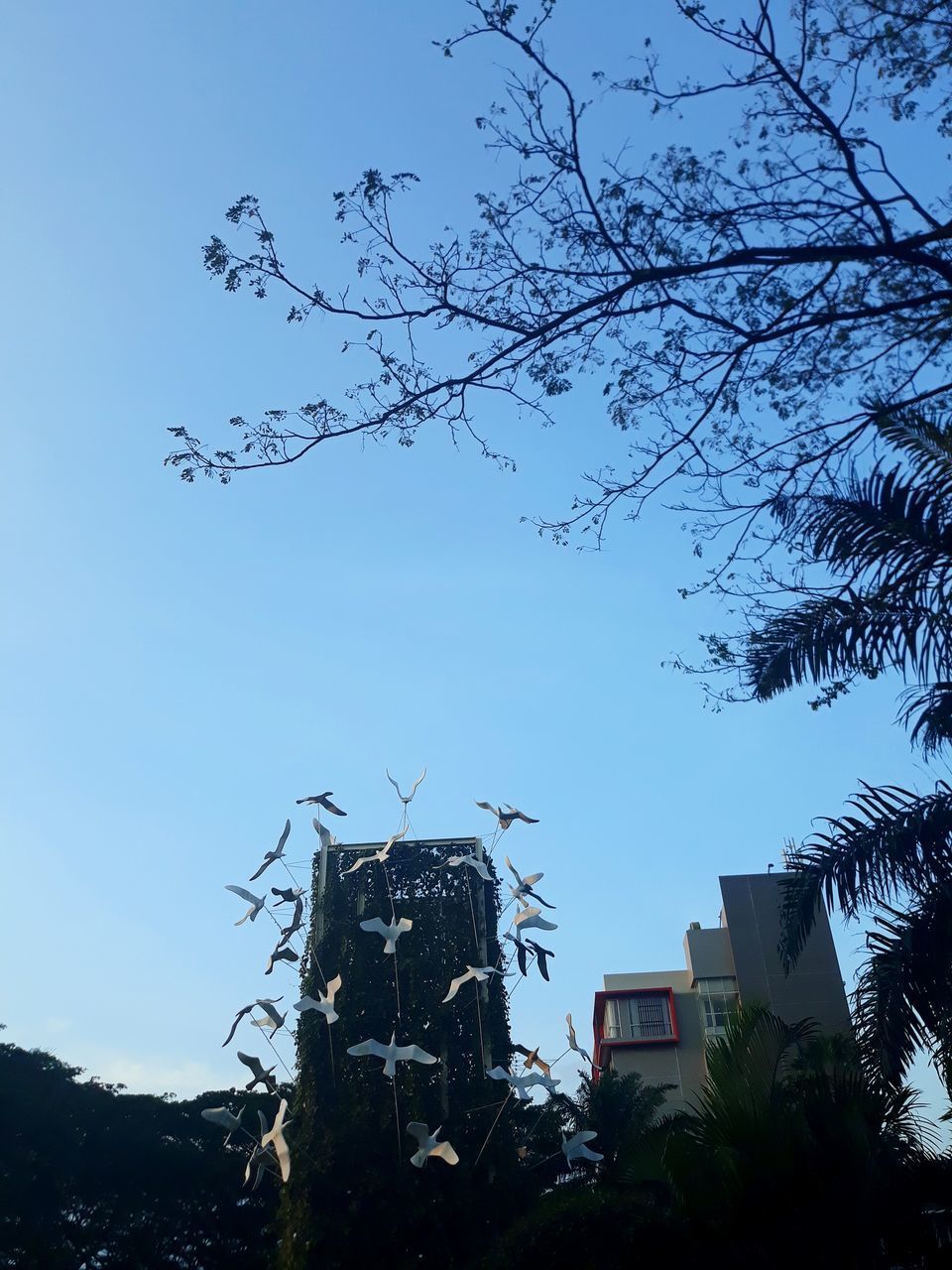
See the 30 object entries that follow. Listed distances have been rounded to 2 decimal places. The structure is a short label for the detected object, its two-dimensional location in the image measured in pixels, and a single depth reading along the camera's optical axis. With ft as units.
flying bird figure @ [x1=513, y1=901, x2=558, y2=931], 49.01
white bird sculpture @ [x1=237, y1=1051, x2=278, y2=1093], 45.44
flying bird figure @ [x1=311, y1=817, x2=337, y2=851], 54.19
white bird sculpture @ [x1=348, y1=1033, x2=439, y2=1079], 42.14
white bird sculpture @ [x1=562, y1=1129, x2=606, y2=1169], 46.19
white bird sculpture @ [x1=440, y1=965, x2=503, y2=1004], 45.98
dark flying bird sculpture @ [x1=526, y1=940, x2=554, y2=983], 49.60
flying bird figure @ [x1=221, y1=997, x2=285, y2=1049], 47.14
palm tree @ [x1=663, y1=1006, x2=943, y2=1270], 32.12
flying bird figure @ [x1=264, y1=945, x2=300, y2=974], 50.49
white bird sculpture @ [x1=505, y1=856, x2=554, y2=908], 50.12
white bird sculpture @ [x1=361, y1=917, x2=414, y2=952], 46.34
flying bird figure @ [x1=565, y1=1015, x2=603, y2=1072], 48.73
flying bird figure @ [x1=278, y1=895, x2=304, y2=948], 51.34
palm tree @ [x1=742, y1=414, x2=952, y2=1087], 26.99
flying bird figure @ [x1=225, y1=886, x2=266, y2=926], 50.93
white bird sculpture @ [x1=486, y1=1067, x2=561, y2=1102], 45.19
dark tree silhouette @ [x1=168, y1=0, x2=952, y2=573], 19.04
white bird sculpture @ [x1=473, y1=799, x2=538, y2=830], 52.80
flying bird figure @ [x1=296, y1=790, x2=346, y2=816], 52.70
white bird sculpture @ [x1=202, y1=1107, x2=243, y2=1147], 47.11
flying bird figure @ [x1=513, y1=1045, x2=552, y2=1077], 46.50
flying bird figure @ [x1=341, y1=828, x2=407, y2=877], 51.16
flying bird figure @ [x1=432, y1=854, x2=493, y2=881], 51.34
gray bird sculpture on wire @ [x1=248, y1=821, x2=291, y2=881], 52.24
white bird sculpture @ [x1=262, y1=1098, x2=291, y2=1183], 41.57
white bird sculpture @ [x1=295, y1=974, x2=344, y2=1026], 44.60
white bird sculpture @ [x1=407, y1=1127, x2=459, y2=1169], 40.74
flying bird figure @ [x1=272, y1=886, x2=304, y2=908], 51.72
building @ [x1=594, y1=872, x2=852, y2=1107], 99.35
